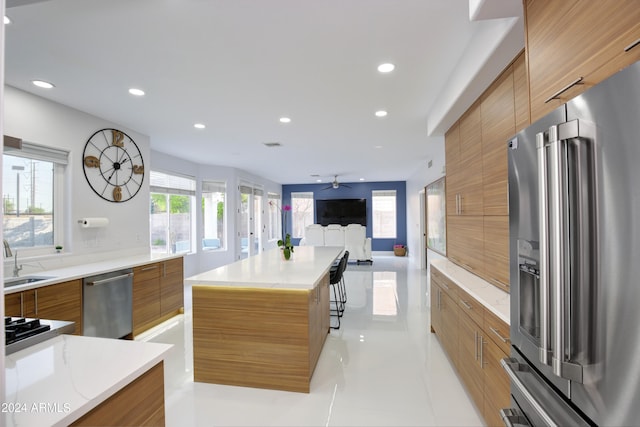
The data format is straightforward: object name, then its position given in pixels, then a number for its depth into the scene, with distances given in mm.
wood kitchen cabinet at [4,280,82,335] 2219
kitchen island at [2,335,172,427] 764
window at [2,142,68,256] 2857
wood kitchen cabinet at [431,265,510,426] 1617
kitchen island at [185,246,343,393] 2316
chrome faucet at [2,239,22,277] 2571
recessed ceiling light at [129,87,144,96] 2818
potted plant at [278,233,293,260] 3336
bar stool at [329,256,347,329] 3662
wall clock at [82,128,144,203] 3529
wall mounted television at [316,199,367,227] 10805
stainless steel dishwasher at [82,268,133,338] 2813
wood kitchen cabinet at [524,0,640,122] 820
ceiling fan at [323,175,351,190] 9523
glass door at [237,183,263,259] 7750
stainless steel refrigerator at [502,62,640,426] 693
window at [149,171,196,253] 5422
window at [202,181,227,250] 6852
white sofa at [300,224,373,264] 8234
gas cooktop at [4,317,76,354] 1072
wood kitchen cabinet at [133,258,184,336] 3379
